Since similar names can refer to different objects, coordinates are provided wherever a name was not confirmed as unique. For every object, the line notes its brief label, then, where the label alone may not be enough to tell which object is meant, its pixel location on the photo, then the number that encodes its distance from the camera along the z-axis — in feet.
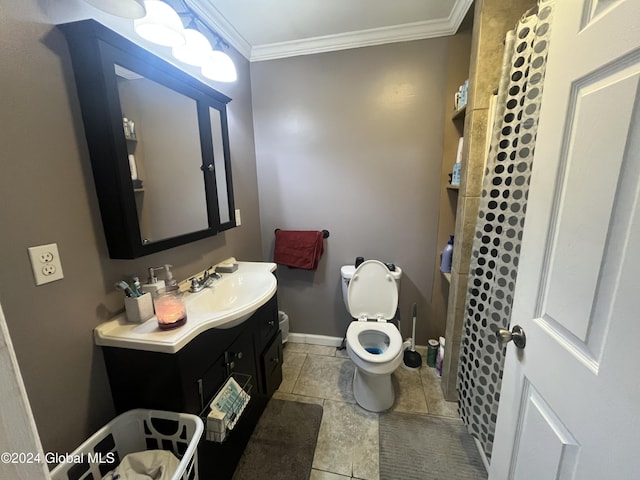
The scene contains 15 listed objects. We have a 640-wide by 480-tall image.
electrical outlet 2.56
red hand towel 6.88
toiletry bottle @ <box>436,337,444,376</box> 6.35
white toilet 5.87
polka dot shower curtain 3.38
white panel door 1.56
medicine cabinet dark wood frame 2.80
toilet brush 6.69
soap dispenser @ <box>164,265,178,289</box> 3.81
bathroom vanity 3.07
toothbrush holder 3.29
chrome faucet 4.36
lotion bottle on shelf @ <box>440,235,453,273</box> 6.02
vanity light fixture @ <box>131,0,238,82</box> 3.32
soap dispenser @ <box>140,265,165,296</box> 3.58
